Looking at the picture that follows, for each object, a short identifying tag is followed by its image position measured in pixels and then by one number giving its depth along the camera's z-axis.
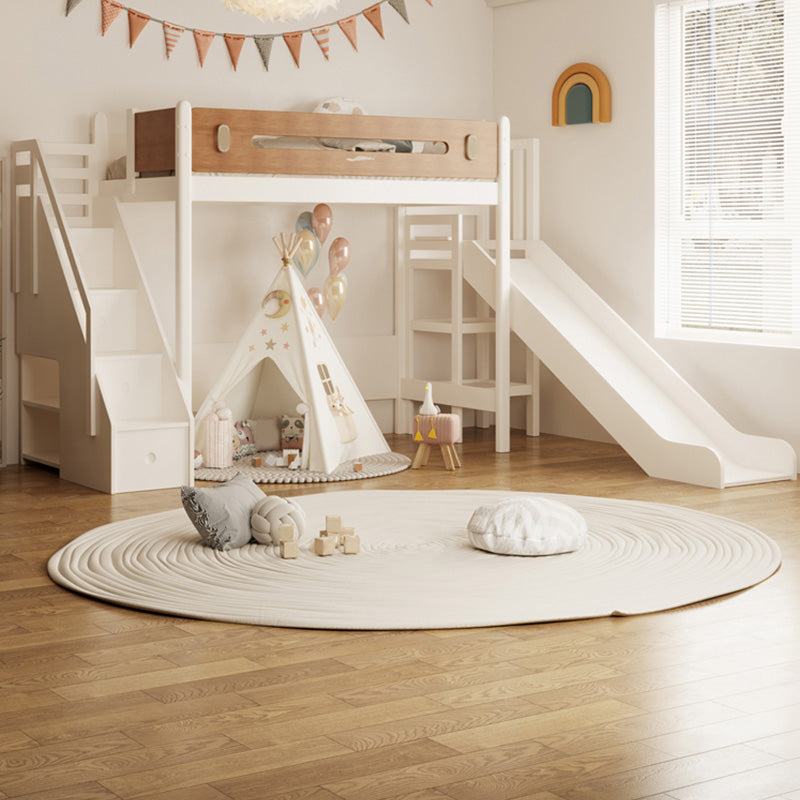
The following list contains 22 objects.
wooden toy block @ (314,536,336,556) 3.68
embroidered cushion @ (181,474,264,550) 3.68
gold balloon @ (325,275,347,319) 6.09
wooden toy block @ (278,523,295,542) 3.67
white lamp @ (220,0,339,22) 4.20
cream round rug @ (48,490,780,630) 3.13
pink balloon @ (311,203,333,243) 6.05
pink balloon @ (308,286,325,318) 5.96
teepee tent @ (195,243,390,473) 5.27
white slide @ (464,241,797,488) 5.09
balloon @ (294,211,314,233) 6.08
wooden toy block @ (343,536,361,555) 3.71
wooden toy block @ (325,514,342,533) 3.74
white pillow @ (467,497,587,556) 3.67
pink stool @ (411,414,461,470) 5.30
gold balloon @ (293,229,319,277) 5.91
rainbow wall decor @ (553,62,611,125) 6.17
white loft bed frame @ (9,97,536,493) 4.88
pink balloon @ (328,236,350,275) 6.12
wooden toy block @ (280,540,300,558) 3.63
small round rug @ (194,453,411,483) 5.10
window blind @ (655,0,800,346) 5.38
